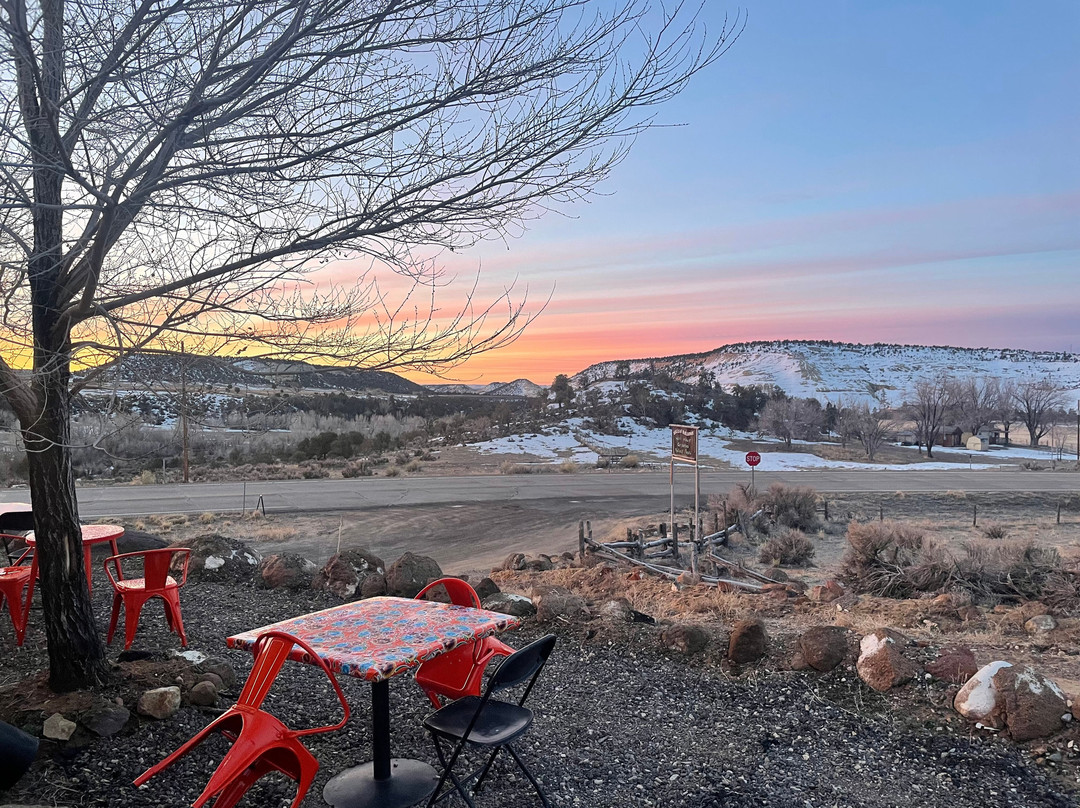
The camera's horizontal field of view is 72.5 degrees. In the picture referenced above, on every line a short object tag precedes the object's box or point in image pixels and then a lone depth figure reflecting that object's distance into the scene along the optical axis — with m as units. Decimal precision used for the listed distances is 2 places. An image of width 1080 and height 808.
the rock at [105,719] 3.62
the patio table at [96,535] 5.47
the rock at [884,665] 4.79
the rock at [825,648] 5.10
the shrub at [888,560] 11.23
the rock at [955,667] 4.70
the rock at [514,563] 13.05
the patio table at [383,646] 2.94
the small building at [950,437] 59.78
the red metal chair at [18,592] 4.96
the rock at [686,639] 5.59
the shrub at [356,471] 30.09
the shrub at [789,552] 15.73
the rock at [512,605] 6.59
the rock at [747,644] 5.32
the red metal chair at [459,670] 3.70
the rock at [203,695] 4.10
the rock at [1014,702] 4.08
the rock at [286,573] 7.68
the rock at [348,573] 7.49
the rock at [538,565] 12.94
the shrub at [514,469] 32.91
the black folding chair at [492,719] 2.90
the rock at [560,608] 6.38
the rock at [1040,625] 7.45
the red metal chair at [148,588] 4.93
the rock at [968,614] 7.96
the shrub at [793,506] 20.53
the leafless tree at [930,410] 51.00
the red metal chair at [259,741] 2.59
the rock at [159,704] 3.86
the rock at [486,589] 7.24
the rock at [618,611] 6.24
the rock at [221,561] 8.01
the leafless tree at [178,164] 3.39
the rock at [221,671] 4.41
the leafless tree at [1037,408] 58.99
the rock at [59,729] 3.49
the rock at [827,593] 9.68
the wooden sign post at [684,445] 14.66
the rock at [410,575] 7.23
